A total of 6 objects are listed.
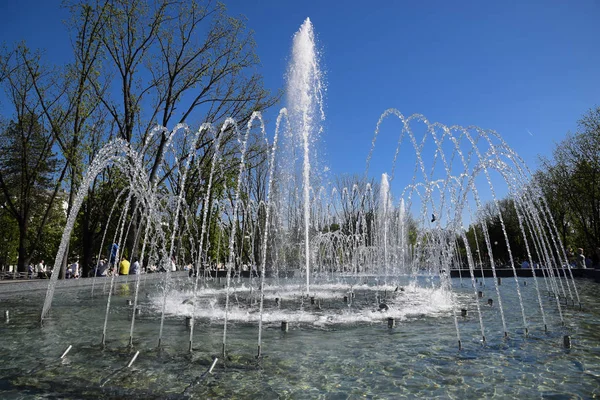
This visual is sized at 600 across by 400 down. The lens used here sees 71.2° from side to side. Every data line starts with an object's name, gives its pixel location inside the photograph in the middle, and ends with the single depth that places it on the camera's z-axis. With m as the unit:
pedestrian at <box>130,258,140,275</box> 21.68
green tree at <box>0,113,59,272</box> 21.55
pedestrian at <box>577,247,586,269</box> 21.23
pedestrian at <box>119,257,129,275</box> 21.98
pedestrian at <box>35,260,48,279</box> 22.98
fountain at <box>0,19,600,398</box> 4.18
